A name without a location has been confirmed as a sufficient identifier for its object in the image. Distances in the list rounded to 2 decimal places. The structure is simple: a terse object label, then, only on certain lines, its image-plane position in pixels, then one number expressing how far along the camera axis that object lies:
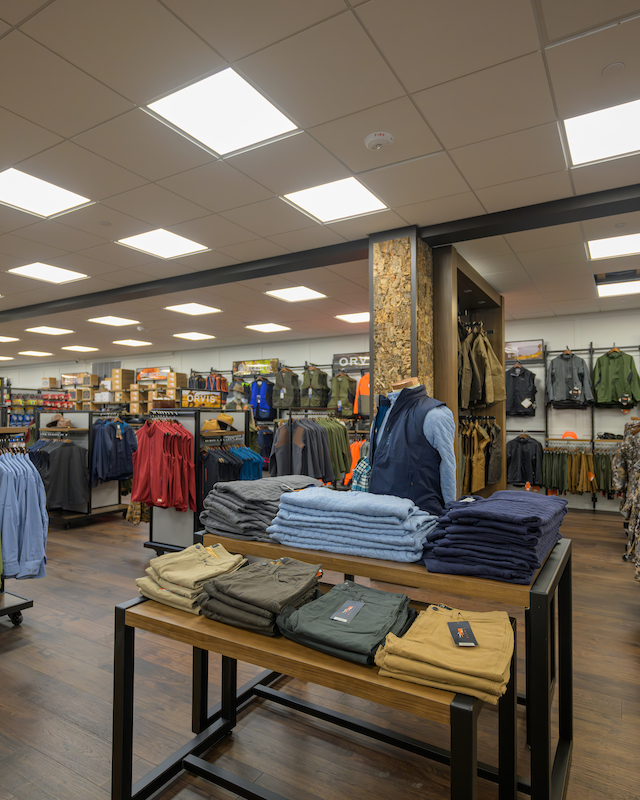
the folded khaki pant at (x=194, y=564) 1.63
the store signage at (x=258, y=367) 11.06
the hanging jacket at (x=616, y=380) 7.41
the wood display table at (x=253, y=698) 1.10
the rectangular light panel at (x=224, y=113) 2.65
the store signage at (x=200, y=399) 6.01
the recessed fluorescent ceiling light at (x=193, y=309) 7.52
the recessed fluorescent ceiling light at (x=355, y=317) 8.23
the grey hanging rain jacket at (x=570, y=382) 7.74
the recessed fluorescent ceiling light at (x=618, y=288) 6.35
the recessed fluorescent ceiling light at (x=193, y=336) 10.18
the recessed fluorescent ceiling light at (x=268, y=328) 9.11
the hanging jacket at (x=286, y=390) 10.01
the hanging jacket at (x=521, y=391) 8.19
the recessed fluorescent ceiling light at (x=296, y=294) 6.58
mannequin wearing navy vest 2.35
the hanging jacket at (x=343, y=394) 9.45
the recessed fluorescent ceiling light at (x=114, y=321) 8.51
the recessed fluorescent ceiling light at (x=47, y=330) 9.31
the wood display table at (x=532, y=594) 1.37
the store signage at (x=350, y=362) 10.02
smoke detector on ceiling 3.05
